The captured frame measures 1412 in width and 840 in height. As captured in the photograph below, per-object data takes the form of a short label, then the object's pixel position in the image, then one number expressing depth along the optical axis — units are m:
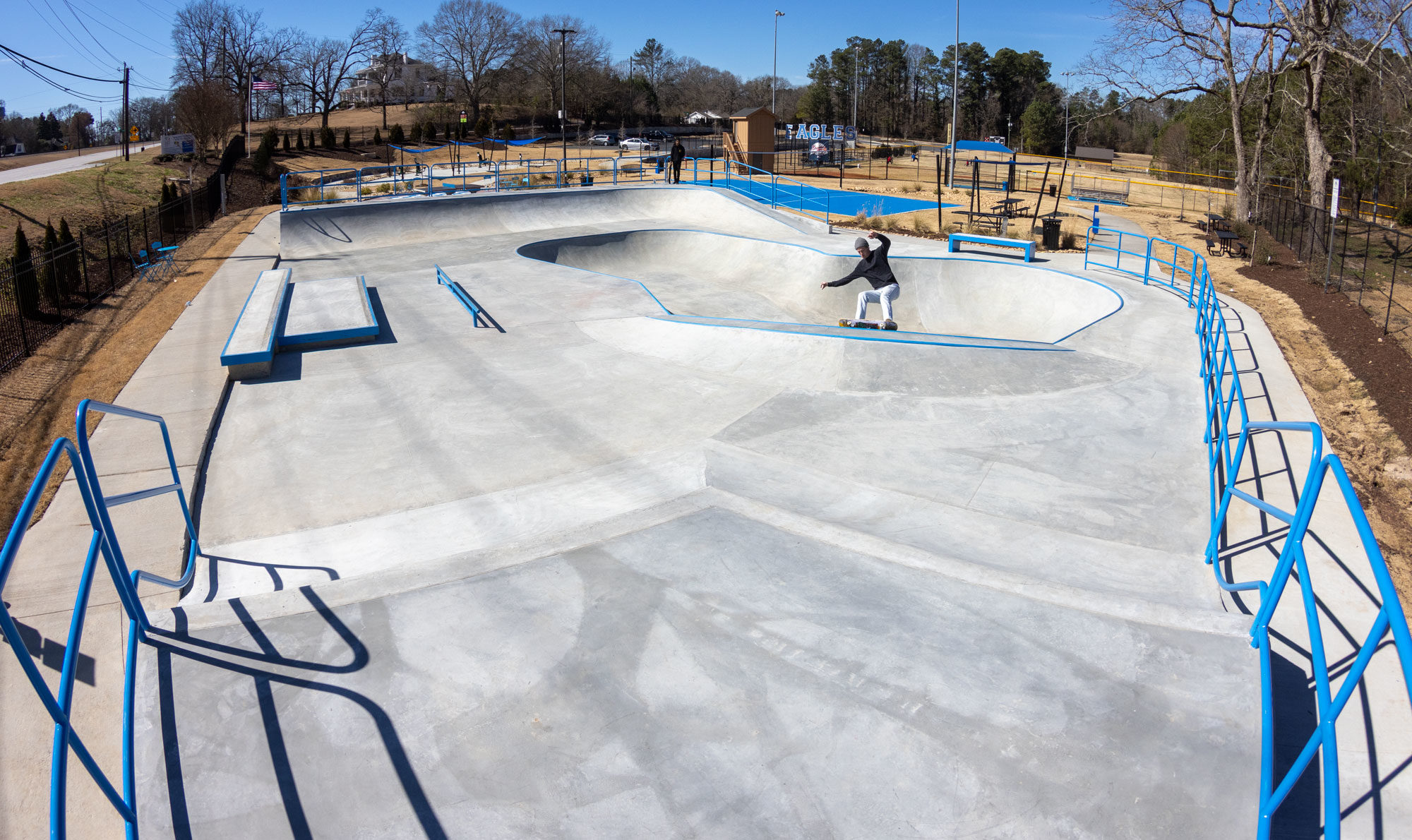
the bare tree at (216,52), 83.06
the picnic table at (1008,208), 25.08
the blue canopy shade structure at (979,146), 36.19
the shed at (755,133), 45.47
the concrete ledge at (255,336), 11.27
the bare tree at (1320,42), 24.28
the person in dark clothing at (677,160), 30.69
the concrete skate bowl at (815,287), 16.25
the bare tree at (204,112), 49.03
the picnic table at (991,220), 25.50
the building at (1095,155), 81.94
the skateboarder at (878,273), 13.12
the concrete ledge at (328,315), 12.67
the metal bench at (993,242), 18.88
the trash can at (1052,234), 21.61
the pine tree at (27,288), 16.17
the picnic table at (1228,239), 24.08
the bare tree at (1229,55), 29.27
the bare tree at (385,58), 91.31
